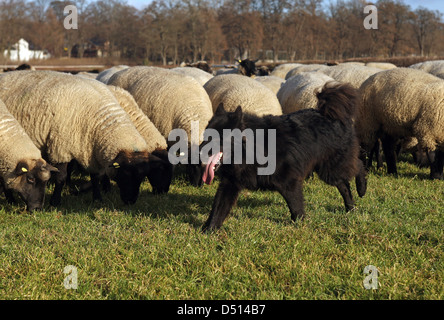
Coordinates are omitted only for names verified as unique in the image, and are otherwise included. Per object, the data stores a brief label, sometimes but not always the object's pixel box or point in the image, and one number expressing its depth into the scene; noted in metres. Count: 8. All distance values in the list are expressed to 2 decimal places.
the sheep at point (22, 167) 5.74
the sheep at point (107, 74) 12.53
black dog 4.59
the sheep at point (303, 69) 18.20
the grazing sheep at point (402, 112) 7.67
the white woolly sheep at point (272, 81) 13.55
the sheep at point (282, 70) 22.41
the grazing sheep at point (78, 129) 6.38
